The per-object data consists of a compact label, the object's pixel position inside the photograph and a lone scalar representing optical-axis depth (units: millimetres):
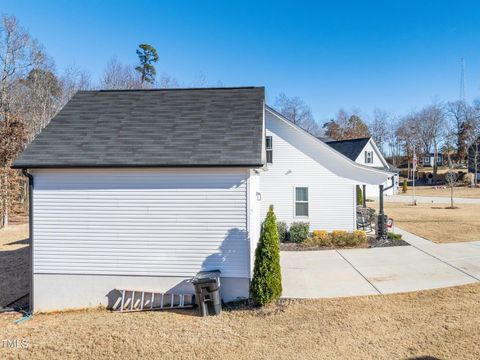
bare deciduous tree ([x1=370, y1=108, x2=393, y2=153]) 60062
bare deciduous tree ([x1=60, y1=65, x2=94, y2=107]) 28344
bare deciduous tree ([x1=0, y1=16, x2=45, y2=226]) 18125
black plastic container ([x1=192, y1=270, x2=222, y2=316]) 6488
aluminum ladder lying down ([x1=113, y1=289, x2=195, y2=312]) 7004
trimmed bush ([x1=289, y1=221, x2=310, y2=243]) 13012
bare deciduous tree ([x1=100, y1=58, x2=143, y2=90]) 30312
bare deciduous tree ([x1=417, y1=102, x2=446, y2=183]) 56906
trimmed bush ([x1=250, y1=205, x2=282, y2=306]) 6797
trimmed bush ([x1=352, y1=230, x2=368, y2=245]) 12472
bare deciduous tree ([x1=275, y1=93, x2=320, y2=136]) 49250
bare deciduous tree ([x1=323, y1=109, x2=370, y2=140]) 54344
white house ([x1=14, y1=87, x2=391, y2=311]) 7125
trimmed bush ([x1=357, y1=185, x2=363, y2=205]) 19816
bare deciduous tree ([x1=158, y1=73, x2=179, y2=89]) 36781
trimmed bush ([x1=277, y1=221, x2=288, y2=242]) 13266
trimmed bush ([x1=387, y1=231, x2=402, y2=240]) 13008
